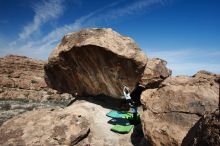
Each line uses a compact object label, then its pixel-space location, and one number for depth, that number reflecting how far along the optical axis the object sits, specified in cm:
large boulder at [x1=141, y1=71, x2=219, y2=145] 555
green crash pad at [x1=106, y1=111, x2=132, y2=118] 818
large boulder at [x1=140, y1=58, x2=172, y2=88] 947
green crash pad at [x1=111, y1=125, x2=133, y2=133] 733
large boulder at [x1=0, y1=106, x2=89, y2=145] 667
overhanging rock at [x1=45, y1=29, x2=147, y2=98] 838
